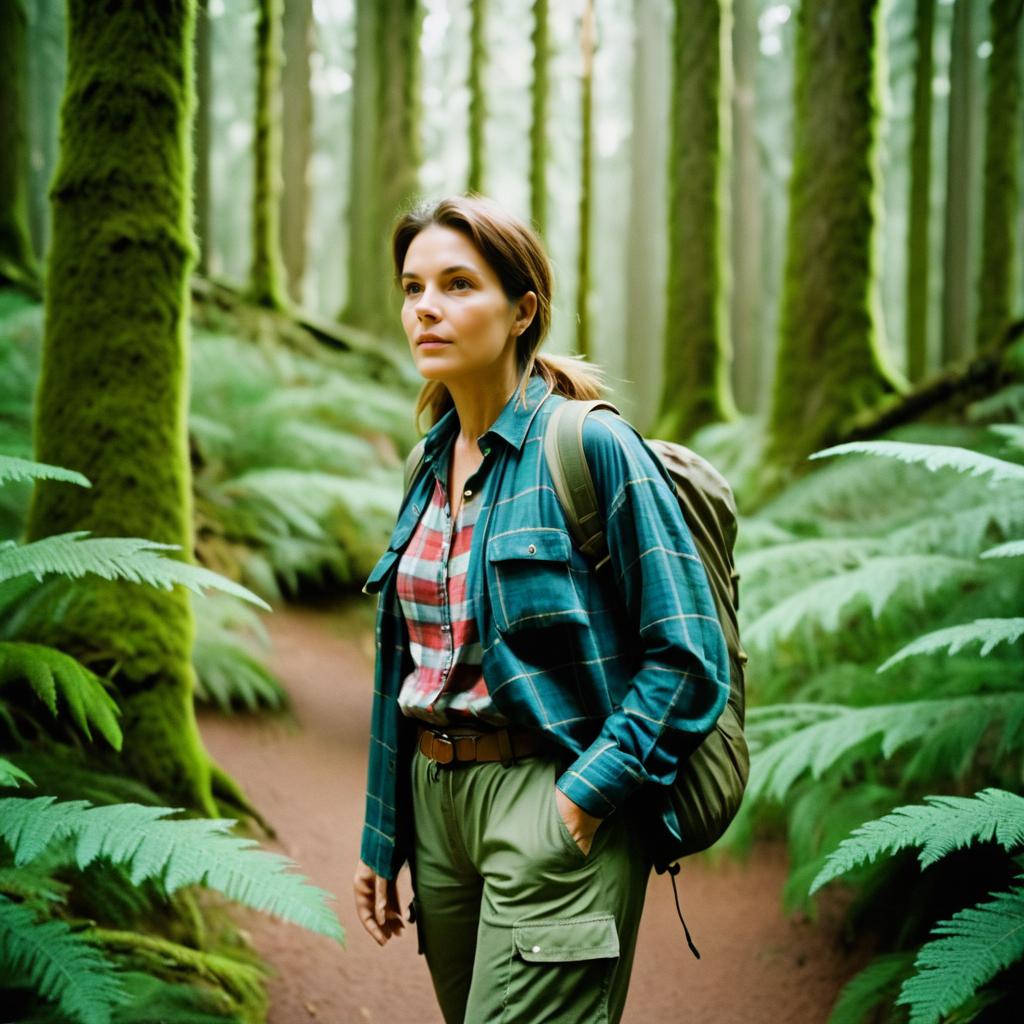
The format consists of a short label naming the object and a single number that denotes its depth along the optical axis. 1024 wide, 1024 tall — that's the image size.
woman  1.76
